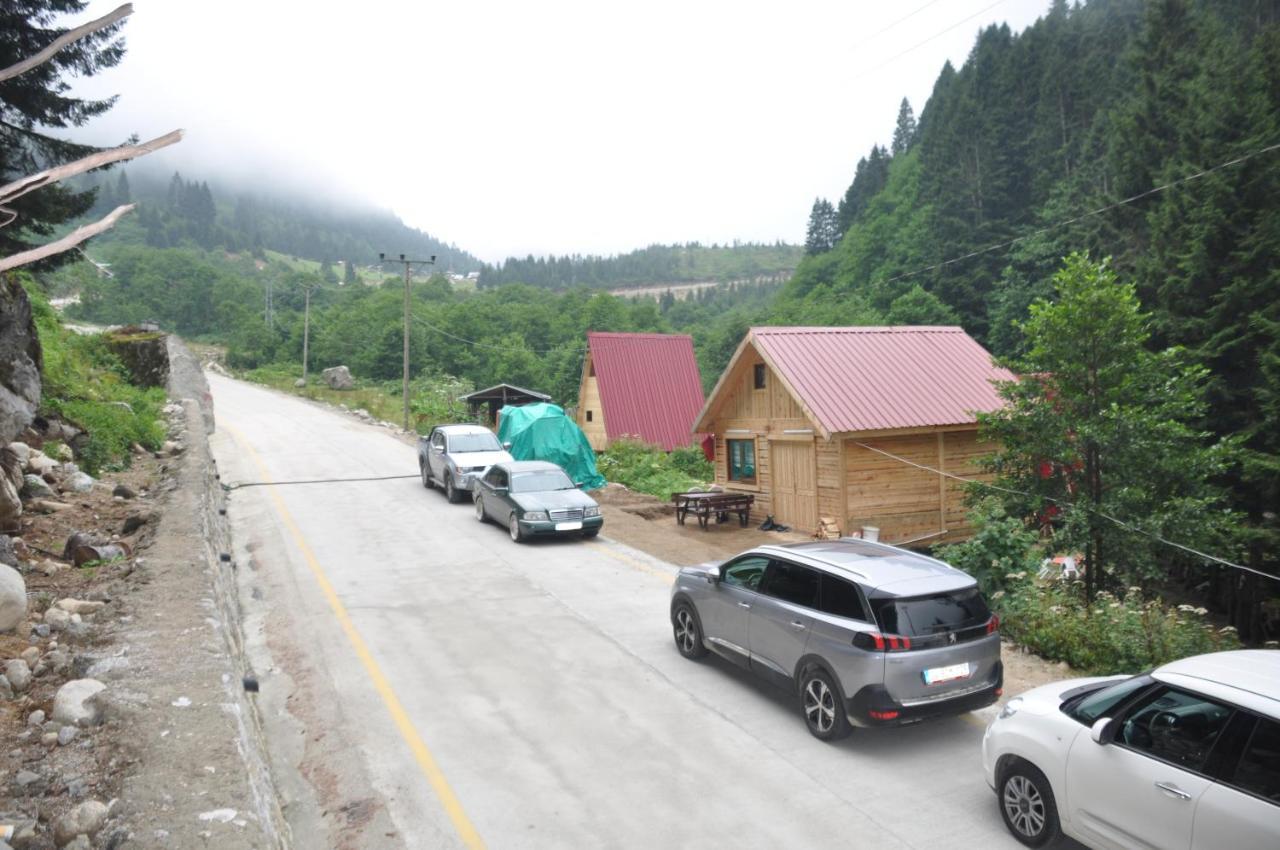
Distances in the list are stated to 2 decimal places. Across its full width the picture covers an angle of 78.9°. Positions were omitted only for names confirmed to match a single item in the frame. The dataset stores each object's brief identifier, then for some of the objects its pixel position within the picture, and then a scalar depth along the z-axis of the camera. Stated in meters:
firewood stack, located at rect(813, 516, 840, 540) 18.98
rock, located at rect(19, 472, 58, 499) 11.92
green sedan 15.95
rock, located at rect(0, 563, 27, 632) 7.04
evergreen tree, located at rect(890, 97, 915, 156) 111.62
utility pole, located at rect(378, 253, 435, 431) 37.66
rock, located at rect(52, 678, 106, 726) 5.54
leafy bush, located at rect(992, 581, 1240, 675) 8.89
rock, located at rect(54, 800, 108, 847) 4.21
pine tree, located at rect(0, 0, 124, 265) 11.29
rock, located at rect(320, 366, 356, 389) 66.00
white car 4.42
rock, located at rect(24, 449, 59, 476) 12.79
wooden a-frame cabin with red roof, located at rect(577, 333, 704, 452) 37.72
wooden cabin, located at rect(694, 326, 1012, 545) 19.22
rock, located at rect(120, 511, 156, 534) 11.47
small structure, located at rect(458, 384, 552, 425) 41.31
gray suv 6.87
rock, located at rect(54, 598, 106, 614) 7.88
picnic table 20.86
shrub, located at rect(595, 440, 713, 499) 27.20
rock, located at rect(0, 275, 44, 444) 9.84
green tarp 24.95
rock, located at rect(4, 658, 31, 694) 6.15
